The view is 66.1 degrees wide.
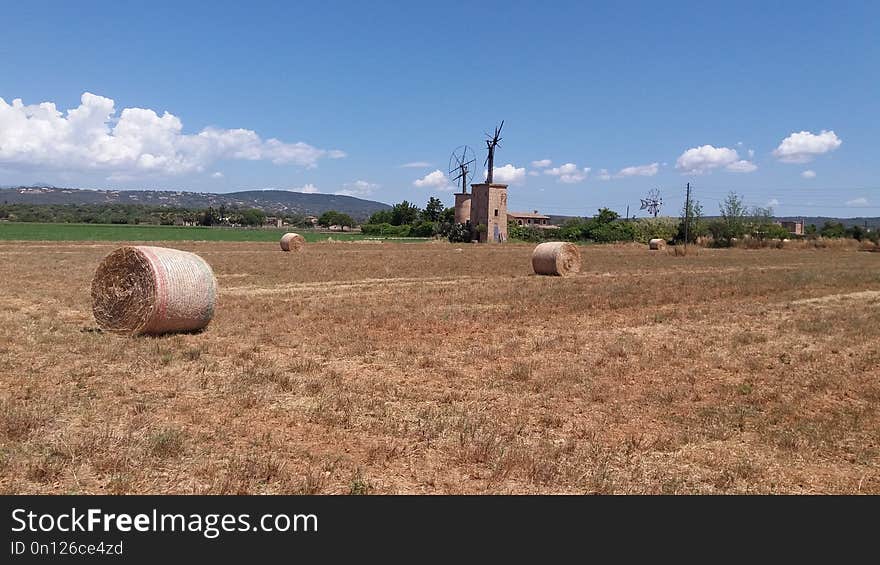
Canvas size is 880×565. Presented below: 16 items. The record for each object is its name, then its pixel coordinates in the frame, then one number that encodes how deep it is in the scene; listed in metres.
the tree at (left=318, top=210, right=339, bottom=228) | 154.88
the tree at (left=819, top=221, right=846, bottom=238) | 89.39
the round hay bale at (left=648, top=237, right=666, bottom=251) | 62.53
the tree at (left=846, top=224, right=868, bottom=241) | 78.88
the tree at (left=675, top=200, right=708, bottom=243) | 76.62
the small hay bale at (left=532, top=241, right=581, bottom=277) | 28.62
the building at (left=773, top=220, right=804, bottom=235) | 161.35
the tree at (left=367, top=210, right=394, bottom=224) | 119.18
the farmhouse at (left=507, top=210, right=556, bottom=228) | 172.50
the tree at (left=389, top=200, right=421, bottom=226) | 110.44
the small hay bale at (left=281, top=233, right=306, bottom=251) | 46.81
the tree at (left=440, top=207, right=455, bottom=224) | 102.25
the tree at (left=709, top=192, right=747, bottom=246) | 72.94
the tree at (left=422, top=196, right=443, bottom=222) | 107.31
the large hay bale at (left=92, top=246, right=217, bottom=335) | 11.66
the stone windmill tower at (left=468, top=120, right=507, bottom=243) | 81.19
